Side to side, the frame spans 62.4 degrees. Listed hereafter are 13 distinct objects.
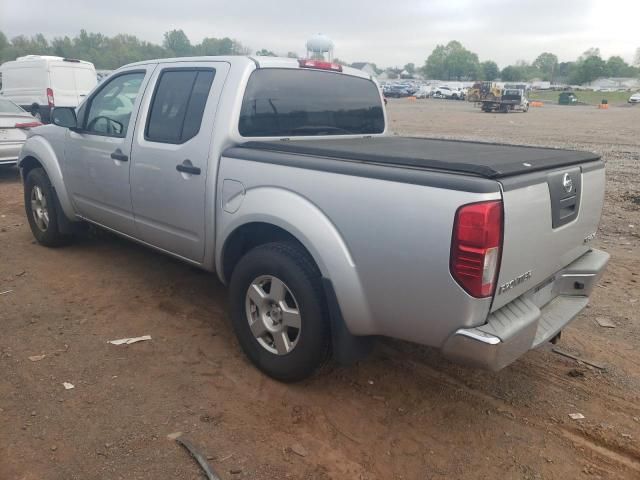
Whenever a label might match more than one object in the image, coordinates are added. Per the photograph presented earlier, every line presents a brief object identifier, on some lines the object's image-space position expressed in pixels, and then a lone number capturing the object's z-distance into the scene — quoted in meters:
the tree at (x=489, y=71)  139.25
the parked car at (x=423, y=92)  66.31
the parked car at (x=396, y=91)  63.44
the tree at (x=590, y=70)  120.06
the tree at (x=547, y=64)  161.50
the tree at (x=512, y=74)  135.80
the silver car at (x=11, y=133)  9.16
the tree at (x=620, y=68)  148.02
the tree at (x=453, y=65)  147.62
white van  13.91
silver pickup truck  2.40
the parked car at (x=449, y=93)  64.56
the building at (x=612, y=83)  118.94
